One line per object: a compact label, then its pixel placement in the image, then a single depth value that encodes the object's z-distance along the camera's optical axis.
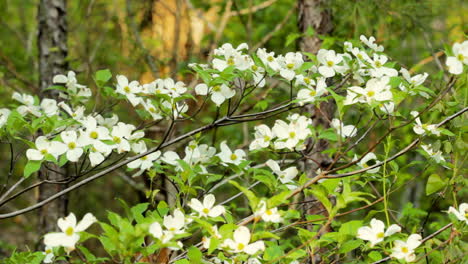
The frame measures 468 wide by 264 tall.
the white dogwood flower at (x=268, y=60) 4.24
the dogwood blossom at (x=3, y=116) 4.27
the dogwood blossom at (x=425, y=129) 4.17
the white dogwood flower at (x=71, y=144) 4.13
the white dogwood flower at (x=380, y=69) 4.21
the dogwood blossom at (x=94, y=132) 4.16
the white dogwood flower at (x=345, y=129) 4.23
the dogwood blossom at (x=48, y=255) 4.19
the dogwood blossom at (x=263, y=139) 4.20
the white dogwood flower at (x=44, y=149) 4.13
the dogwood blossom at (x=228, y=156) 4.28
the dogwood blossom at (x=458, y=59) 4.10
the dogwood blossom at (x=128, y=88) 4.40
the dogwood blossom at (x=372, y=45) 4.33
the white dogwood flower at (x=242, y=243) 3.95
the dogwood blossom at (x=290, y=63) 4.25
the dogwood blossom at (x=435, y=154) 4.26
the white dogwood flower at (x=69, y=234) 3.91
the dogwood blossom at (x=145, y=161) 4.30
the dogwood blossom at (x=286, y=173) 4.20
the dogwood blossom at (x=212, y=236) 3.98
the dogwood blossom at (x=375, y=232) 3.99
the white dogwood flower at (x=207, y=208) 4.06
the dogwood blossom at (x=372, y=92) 4.09
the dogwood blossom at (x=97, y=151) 4.15
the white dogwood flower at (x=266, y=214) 3.97
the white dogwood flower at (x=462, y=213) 4.05
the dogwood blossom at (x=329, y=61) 4.25
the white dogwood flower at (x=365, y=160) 4.30
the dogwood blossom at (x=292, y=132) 4.13
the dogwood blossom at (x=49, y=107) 4.43
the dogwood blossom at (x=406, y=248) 4.00
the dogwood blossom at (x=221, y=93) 4.26
